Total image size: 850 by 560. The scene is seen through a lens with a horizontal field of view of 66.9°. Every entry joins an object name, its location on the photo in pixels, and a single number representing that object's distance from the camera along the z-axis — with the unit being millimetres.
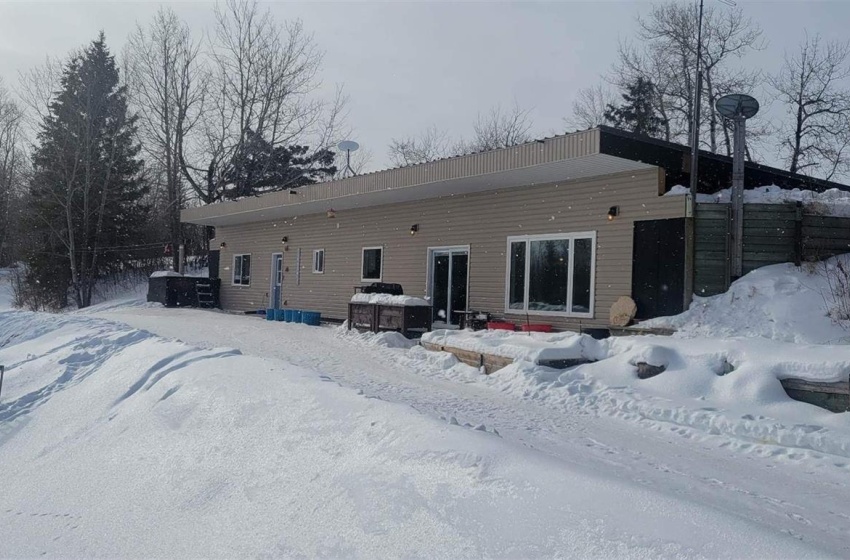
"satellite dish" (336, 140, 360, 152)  20953
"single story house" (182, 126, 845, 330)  9961
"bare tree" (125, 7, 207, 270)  29984
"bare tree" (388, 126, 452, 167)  39750
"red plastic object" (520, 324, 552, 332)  10867
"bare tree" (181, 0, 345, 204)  29562
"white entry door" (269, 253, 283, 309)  18578
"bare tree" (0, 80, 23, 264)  35688
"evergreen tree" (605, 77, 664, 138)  26578
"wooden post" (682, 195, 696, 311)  9625
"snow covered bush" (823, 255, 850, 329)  7836
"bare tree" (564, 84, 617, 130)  31220
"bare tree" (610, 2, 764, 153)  23562
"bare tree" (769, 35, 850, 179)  22062
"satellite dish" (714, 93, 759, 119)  9805
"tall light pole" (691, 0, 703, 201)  9704
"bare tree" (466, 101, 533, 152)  36031
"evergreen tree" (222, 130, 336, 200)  29656
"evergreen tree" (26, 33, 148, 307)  27062
